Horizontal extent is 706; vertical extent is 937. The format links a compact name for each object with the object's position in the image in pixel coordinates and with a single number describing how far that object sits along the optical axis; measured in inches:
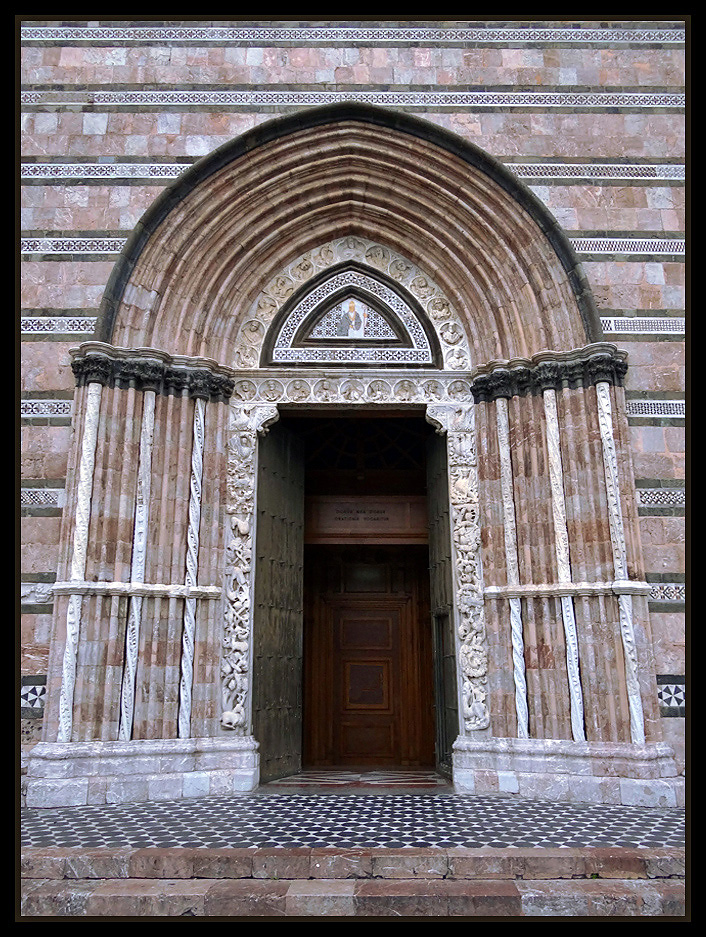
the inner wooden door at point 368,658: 388.2
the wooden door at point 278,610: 298.4
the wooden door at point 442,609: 304.0
